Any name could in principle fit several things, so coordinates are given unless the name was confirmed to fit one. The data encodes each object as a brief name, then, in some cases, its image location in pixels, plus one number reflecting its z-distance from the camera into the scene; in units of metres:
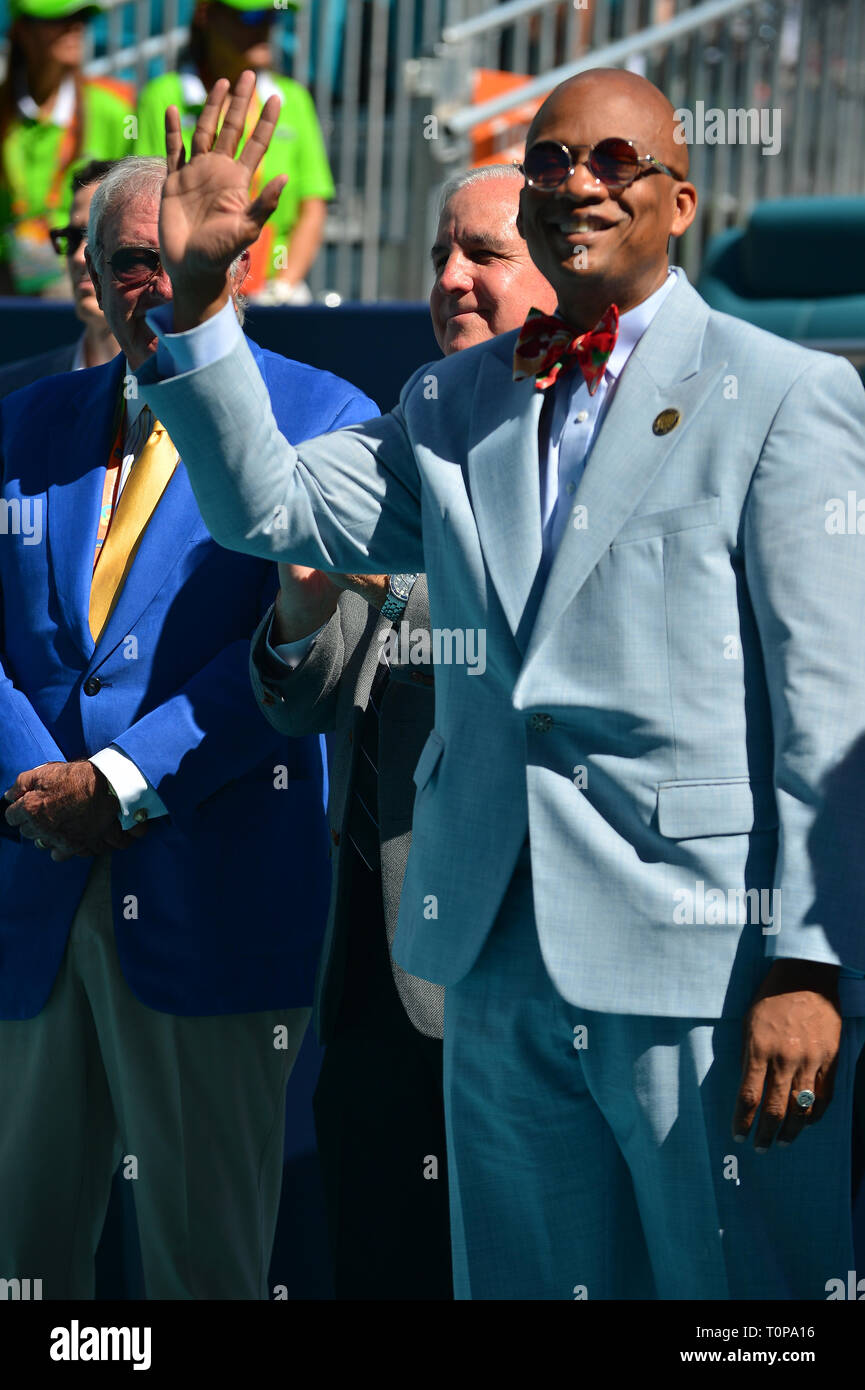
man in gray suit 5.14
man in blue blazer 5.30
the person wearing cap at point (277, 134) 10.92
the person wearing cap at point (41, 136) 11.03
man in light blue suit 3.71
